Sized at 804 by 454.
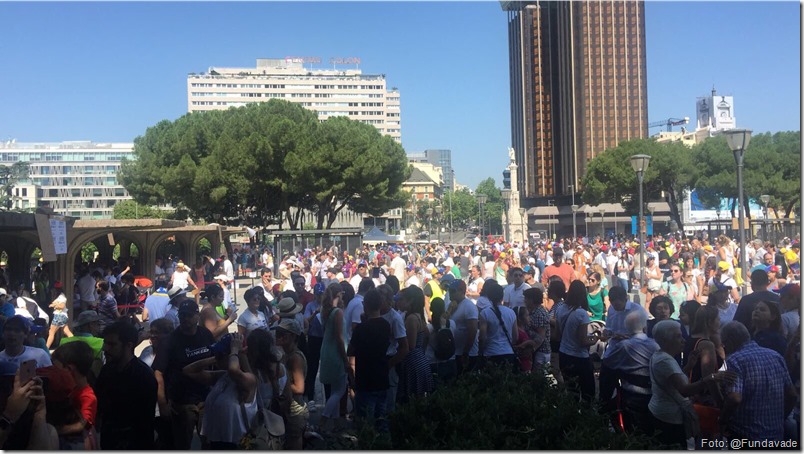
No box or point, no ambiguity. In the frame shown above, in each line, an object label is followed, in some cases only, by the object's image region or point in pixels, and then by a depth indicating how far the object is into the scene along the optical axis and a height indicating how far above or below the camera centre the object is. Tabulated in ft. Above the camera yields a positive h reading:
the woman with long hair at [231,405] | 14.89 -3.63
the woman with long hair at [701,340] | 18.16 -3.24
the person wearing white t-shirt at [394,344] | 20.95 -3.52
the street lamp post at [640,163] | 55.57 +3.84
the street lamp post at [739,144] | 40.83 +3.71
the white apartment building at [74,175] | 472.03 +36.64
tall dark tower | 319.88 +56.94
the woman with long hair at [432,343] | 23.26 -3.98
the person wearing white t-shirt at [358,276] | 42.29 -3.12
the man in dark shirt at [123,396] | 15.01 -3.40
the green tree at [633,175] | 190.80 +10.73
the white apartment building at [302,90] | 483.10 +89.86
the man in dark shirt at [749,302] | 22.58 -2.86
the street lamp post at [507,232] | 267.84 -5.22
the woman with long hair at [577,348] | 22.26 -4.00
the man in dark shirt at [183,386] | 17.58 -3.79
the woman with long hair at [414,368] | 21.21 -4.25
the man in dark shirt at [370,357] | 19.89 -3.64
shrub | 12.47 -3.70
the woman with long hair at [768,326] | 18.49 -2.93
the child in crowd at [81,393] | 13.76 -3.08
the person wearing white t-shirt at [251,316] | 24.86 -3.09
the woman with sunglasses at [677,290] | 31.91 -3.37
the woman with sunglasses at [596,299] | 32.53 -3.74
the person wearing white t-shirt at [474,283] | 37.68 -3.33
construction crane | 531.91 +66.33
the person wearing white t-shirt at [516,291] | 31.76 -3.22
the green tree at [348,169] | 140.97 +10.79
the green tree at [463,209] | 454.40 +6.49
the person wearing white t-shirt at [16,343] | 17.11 -2.56
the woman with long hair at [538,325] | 24.62 -3.62
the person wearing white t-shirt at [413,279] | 40.06 -3.29
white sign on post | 41.68 -0.08
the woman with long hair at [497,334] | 23.32 -3.67
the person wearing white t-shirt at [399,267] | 54.34 -3.39
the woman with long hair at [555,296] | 25.50 -2.80
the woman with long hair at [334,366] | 21.36 -4.23
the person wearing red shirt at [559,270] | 38.55 -2.84
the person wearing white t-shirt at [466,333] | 23.30 -3.61
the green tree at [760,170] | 163.84 +9.25
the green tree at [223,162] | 138.92 +12.71
